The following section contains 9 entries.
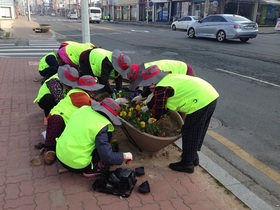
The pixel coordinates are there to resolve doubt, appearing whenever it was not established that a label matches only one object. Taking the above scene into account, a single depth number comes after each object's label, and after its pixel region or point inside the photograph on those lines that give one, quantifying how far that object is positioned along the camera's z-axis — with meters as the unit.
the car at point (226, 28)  15.28
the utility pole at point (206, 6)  28.43
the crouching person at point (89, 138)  2.82
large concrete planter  3.27
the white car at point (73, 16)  60.16
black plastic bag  2.86
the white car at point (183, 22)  25.20
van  40.34
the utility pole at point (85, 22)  7.69
